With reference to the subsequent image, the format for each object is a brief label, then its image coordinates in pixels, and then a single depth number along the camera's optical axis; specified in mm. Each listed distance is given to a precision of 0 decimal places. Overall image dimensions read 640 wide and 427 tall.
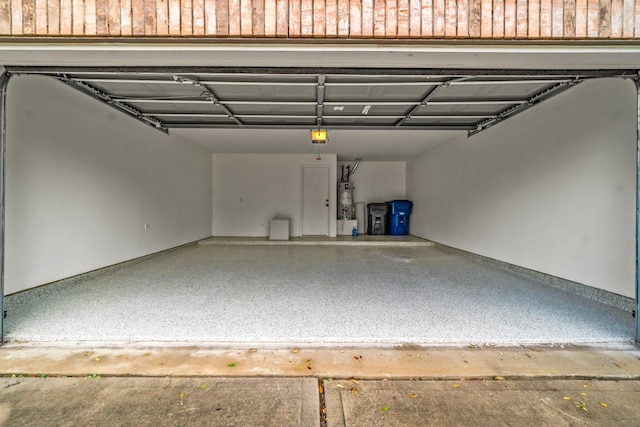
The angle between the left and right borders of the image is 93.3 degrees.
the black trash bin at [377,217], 8969
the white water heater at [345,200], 8992
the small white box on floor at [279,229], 7812
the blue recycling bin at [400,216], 8852
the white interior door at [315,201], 8438
